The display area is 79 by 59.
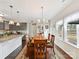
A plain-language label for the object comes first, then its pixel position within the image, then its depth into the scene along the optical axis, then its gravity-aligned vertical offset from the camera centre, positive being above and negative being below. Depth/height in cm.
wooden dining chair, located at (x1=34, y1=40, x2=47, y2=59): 195 -74
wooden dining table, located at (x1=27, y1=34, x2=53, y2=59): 229 -90
